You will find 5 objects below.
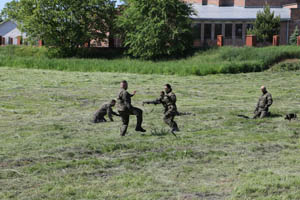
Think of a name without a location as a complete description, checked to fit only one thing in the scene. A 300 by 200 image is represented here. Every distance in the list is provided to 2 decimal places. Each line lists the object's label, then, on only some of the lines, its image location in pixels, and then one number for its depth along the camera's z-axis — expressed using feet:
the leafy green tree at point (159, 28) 150.17
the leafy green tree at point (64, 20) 163.63
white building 295.69
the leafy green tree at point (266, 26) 163.32
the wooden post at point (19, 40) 202.65
